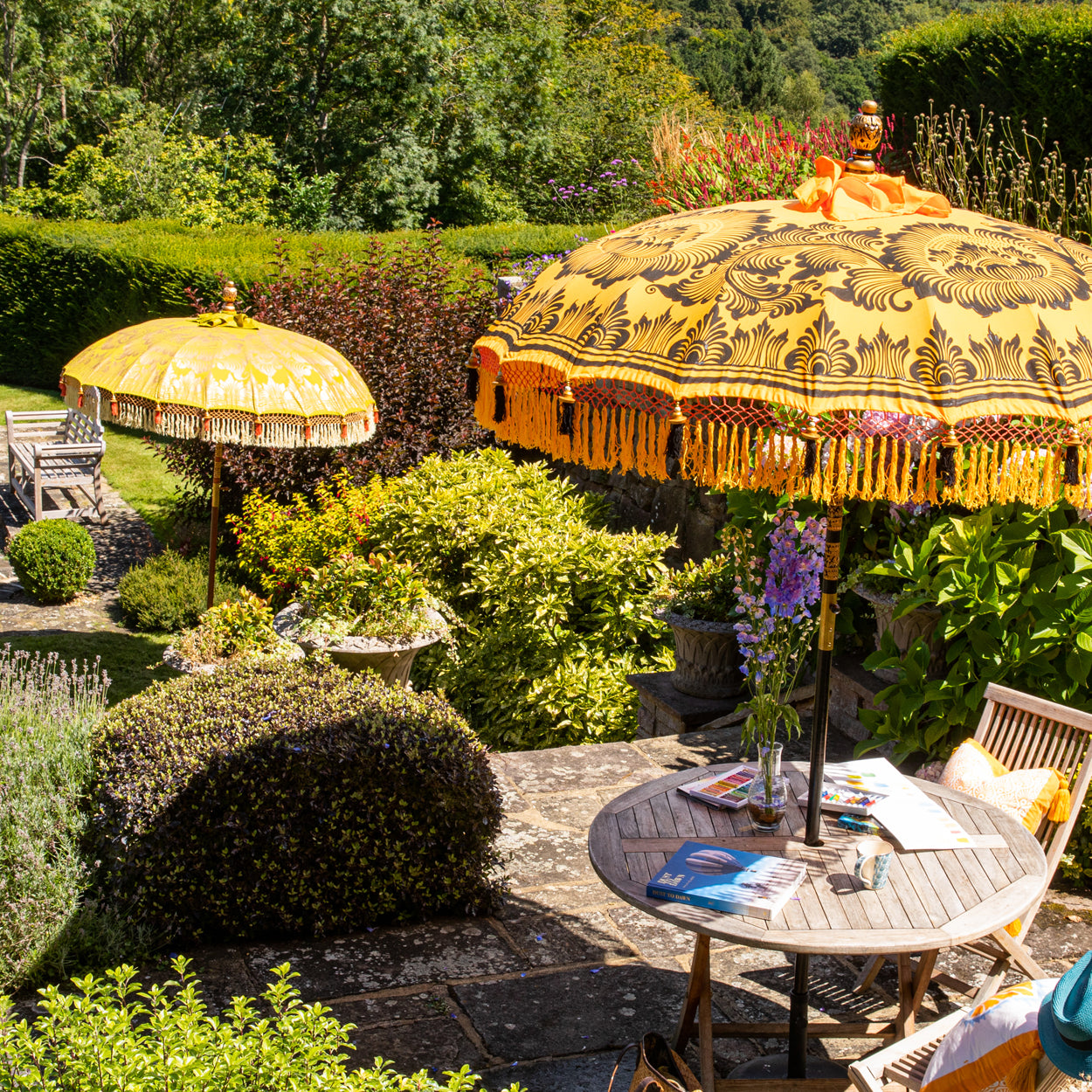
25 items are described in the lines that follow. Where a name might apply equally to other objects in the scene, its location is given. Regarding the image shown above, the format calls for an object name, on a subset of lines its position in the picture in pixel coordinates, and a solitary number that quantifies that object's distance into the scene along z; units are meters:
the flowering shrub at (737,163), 9.92
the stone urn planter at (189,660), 5.78
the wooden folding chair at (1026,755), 3.33
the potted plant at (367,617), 6.05
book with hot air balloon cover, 2.67
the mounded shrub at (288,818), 3.73
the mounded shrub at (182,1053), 2.15
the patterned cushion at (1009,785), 3.45
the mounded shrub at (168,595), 9.02
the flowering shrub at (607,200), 20.12
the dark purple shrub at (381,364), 9.24
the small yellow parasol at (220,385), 5.70
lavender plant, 3.50
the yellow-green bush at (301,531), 8.10
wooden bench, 10.65
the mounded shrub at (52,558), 9.22
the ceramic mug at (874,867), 2.79
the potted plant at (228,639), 5.99
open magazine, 3.06
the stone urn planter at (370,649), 5.99
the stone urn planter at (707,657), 6.30
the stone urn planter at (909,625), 5.14
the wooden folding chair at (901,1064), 2.58
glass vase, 3.08
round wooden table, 2.61
